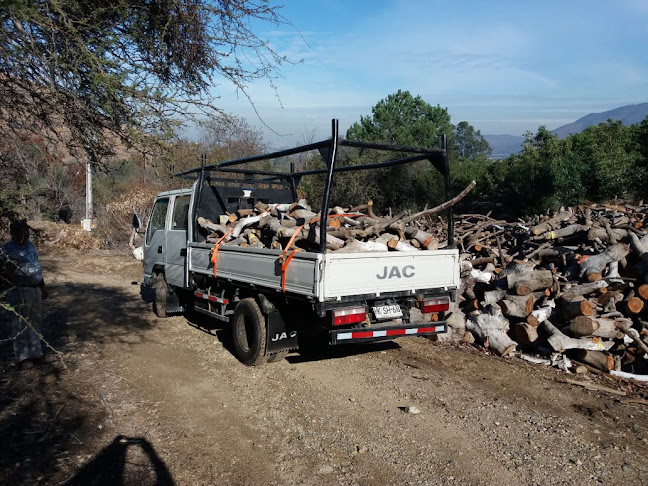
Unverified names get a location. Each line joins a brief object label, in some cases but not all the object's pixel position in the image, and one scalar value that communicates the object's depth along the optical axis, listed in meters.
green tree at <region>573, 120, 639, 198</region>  15.34
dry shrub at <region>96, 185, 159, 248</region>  18.83
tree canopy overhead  3.81
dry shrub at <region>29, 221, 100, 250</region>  19.67
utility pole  20.14
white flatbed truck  5.30
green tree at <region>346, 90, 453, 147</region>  29.42
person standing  5.75
